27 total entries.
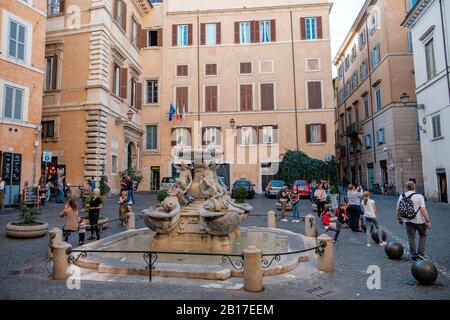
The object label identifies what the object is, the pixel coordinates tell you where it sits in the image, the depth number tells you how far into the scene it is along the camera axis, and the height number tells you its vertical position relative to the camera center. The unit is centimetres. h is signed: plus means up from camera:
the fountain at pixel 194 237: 623 -135
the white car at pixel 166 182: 2509 +42
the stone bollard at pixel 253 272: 530 -135
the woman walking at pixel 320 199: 1477 -60
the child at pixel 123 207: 1220 -69
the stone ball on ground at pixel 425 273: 561 -148
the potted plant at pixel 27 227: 977 -109
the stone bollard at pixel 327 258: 645 -140
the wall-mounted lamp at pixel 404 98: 2034 +522
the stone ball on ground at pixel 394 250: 738 -146
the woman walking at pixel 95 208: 950 -55
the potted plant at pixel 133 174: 2258 +94
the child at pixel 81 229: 858 -104
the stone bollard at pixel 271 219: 1134 -112
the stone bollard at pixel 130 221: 1103 -108
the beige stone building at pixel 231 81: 3044 +983
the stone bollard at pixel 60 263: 601 -132
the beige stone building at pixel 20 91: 1642 +512
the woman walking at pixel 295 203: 1319 -69
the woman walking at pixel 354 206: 1116 -71
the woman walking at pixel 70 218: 812 -71
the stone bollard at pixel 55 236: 714 -101
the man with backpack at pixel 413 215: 687 -64
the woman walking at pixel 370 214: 901 -80
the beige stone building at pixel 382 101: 2638 +755
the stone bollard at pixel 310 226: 984 -119
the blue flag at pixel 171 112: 2933 +660
